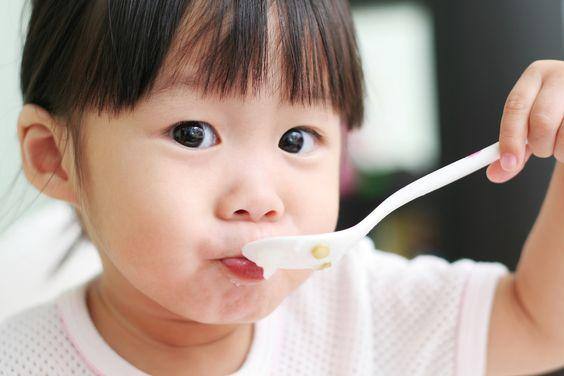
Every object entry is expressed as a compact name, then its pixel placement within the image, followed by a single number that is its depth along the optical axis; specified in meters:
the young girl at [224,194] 0.60
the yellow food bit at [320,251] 0.58
